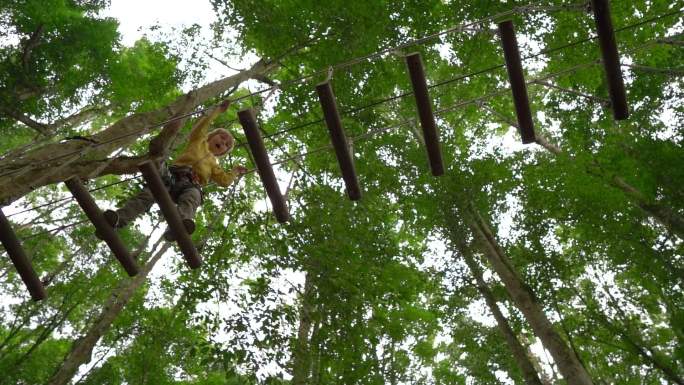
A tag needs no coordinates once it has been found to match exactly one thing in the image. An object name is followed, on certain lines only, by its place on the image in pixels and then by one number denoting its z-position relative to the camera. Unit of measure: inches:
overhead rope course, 109.7
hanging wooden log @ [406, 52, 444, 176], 108.3
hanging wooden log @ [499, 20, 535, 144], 108.0
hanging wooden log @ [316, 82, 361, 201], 111.8
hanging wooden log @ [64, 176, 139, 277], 118.7
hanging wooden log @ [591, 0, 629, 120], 109.3
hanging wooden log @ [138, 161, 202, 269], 114.8
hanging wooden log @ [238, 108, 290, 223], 109.3
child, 139.6
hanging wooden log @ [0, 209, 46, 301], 126.7
